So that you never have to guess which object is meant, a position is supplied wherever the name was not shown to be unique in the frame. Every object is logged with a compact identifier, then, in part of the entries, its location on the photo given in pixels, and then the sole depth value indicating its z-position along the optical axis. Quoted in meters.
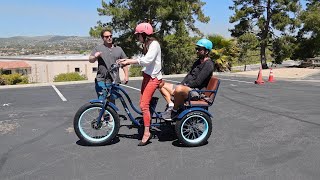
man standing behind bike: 4.32
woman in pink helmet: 3.67
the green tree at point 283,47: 19.82
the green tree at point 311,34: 18.28
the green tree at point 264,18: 19.42
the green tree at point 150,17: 21.29
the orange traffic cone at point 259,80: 10.45
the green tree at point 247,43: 19.80
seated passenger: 3.85
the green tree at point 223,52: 17.56
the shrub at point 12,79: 19.04
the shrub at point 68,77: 25.59
